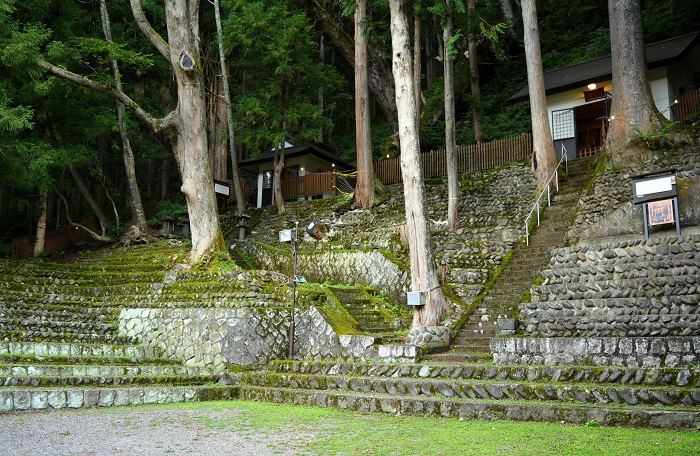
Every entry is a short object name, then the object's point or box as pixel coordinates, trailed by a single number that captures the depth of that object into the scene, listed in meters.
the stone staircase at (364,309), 14.73
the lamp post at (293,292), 13.55
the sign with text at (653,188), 12.57
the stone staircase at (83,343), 10.64
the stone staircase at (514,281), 12.19
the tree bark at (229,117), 27.02
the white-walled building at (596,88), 21.52
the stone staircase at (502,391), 7.45
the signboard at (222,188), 27.41
